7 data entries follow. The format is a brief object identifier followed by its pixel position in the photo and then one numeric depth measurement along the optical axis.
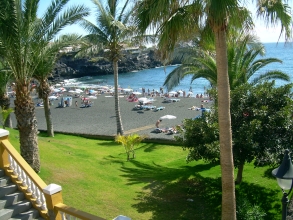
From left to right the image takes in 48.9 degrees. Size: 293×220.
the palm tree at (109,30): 19.69
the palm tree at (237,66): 13.23
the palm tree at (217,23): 6.09
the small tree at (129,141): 14.56
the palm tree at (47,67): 11.01
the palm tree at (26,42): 8.53
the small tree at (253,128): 9.80
